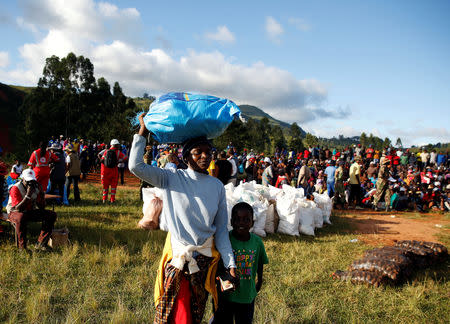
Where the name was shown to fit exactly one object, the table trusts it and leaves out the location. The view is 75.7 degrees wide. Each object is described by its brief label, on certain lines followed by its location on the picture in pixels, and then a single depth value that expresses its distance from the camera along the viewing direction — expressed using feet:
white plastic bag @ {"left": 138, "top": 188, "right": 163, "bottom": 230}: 18.92
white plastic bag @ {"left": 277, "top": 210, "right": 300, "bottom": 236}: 20.04
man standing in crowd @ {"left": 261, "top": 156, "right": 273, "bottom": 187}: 30.73
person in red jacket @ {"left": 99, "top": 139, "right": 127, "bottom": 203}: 24.94
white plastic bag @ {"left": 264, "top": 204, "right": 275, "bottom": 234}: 20.07
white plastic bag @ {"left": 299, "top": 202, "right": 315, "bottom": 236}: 20.95
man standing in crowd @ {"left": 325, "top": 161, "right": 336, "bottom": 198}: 33.96
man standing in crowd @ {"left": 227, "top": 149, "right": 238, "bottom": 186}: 26.47
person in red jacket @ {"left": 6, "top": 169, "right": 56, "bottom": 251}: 14.39
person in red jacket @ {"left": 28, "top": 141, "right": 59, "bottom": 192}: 21.10
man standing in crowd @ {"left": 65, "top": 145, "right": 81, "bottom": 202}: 25.88
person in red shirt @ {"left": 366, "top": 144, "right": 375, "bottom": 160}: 59.99
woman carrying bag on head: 5.78
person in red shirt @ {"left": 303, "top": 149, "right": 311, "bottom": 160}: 61.51
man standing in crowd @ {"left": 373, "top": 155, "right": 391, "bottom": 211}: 33.35
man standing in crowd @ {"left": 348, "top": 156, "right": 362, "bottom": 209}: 33.55
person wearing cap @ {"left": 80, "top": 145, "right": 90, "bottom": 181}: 43.30
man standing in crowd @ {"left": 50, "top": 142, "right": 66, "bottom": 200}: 23.88
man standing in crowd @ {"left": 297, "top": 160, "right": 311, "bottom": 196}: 33.42
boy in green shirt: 6.82
